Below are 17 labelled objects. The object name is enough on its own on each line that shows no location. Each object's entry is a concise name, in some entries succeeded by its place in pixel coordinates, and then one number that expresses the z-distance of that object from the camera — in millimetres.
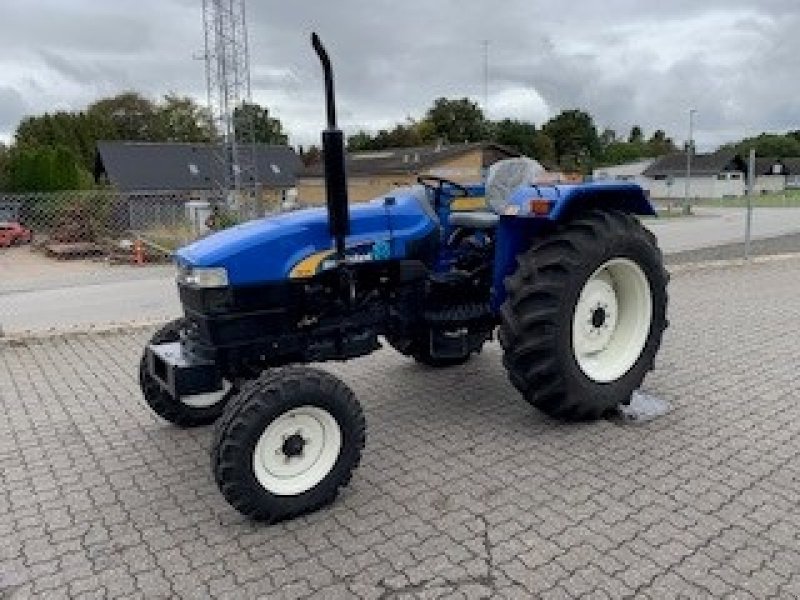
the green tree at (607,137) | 87325
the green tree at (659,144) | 90131
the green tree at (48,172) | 33469
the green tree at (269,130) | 66119
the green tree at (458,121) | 70812
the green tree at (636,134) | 100312
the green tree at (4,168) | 39297
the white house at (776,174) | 71500
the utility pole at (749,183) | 12174
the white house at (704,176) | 64000
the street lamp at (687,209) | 35162
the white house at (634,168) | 67494
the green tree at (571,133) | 76562
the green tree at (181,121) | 64000
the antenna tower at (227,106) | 23922
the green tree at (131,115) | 63250
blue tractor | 3416
